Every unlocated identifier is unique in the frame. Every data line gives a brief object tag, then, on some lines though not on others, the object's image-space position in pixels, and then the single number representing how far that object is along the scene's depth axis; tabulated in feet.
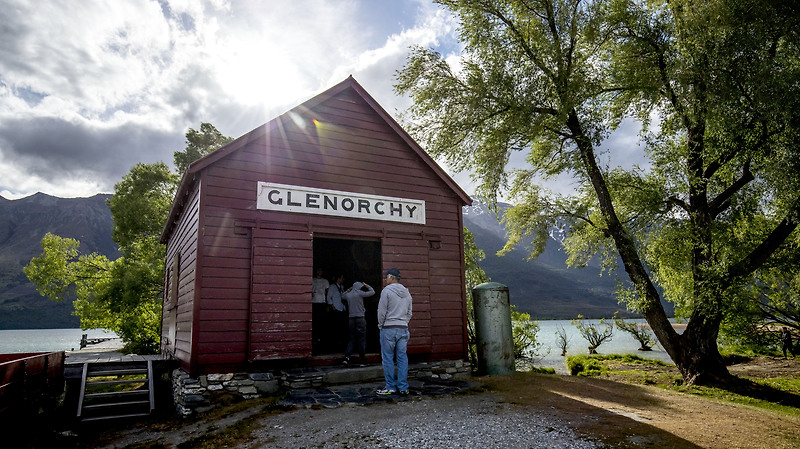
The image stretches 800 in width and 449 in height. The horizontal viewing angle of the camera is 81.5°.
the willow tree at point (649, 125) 35.78
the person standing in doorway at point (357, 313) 31.89
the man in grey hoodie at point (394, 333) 26.14
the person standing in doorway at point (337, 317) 36.78
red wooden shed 28.22
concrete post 36.04
